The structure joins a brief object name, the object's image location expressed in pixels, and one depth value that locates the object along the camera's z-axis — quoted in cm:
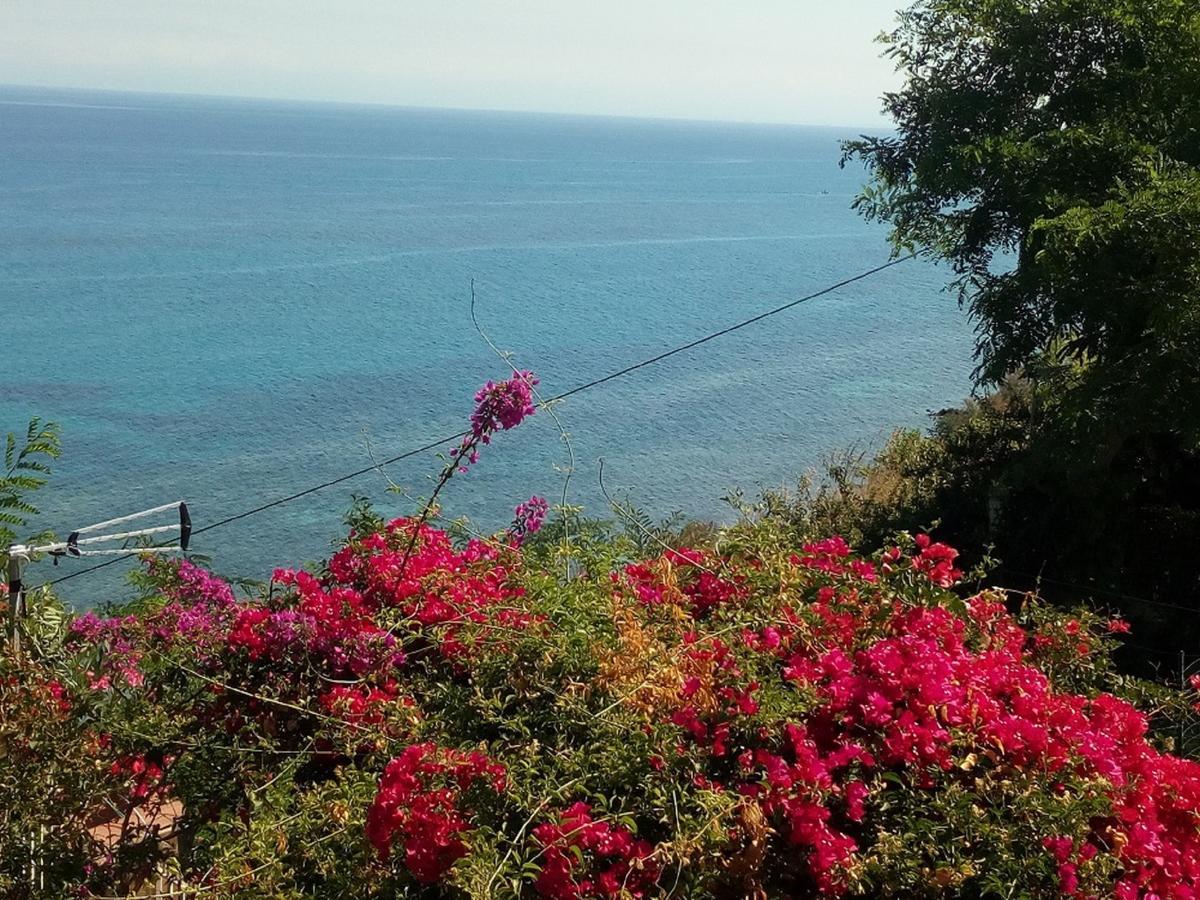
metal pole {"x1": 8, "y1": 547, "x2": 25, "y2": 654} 386
